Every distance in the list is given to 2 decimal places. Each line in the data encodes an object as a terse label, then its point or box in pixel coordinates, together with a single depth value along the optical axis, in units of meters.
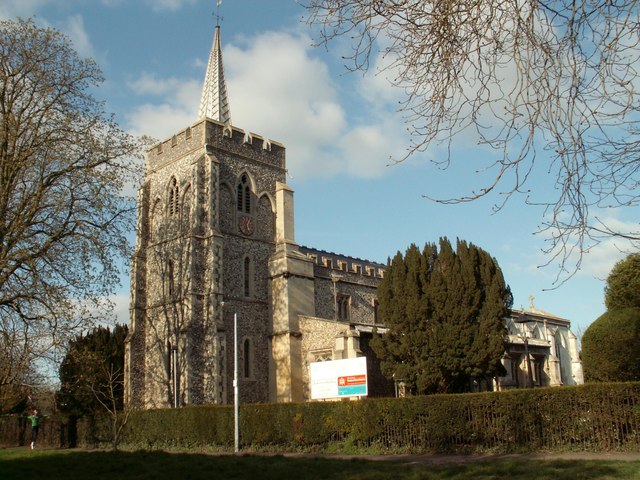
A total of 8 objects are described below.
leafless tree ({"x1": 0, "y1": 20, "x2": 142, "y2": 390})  19.36
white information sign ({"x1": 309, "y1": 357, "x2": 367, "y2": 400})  22.92
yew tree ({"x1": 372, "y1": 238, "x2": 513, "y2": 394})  24.98
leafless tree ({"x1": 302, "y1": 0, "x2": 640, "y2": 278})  4.89
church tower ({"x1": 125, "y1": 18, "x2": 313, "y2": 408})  30.25
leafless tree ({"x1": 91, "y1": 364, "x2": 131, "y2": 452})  32.12
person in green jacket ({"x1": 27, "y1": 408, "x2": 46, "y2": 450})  26.45
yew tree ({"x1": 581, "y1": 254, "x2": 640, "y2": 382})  23.98
